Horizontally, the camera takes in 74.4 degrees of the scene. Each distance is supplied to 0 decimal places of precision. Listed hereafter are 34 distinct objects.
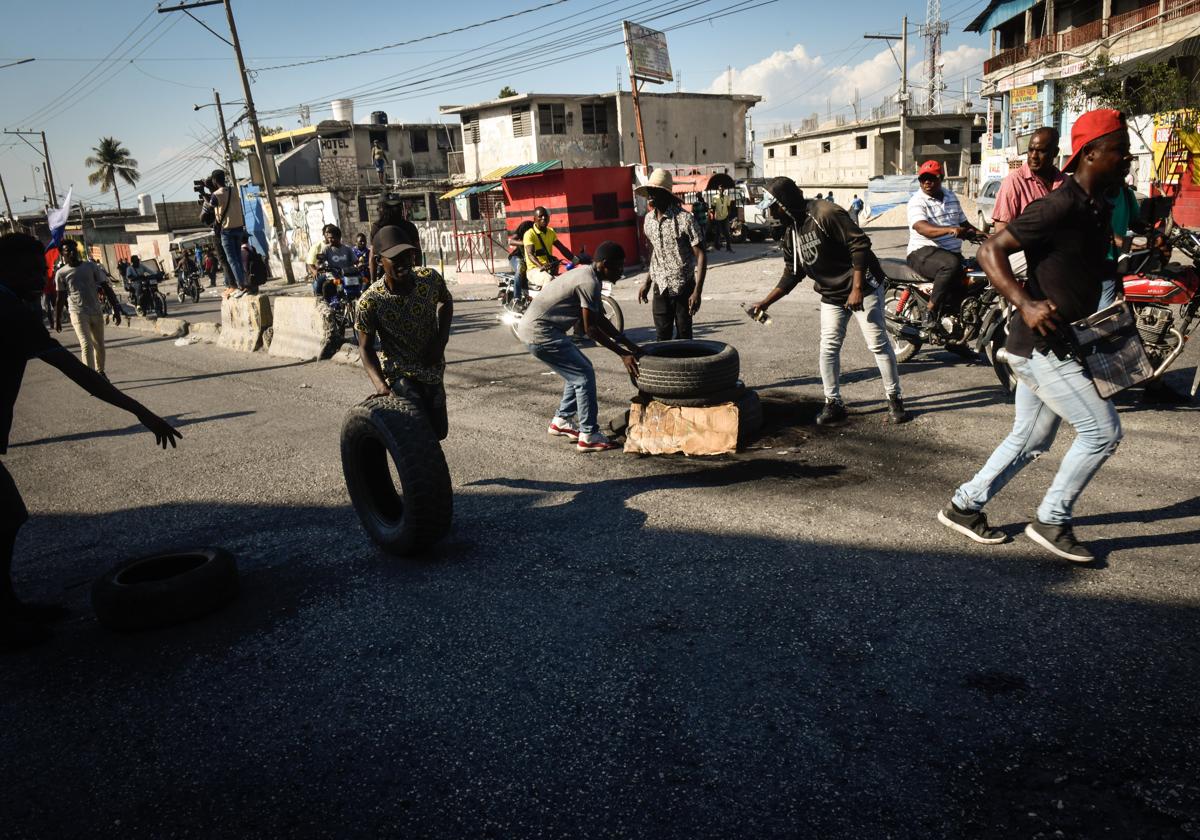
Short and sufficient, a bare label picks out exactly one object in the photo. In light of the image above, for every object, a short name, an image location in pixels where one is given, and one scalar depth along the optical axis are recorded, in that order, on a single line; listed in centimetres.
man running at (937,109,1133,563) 362
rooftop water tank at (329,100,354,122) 4871
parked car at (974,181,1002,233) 2704
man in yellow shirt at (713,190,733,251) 2720
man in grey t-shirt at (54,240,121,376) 1124
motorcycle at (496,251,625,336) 1149
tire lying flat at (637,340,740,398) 627
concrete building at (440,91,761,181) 4206
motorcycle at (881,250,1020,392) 762
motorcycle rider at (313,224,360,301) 1391
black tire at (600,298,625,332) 1150
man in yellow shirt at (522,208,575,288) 1197
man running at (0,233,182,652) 388
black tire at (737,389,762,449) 638
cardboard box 622
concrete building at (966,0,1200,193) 3141
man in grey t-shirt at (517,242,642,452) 621
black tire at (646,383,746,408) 633
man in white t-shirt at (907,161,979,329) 770
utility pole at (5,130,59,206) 5274
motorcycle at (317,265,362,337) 1316
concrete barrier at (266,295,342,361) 1229
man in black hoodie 630
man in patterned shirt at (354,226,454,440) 501
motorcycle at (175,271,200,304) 2878
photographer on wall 1466
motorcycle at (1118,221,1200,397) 666
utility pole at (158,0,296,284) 2764
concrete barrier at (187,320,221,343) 1562
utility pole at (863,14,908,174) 4344
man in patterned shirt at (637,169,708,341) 792
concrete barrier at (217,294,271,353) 1393
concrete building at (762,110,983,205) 5472
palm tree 7888
